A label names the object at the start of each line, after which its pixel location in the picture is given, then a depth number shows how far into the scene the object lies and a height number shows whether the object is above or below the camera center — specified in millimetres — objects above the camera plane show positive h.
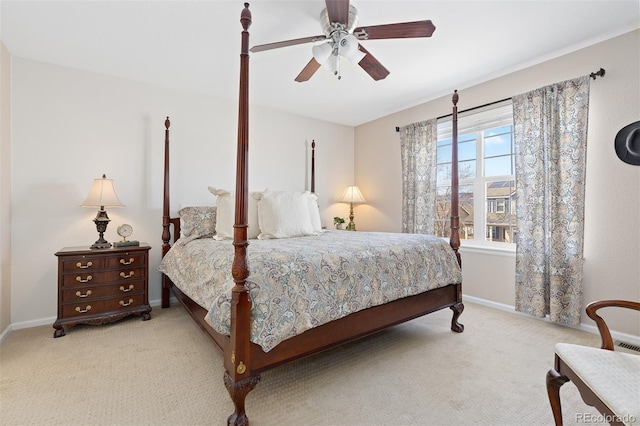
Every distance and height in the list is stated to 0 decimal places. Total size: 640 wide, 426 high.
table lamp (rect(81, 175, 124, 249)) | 2732 +88
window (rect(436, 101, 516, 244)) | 3301 +475
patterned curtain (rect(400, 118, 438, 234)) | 3854 +528
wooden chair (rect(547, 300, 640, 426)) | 1019 -631
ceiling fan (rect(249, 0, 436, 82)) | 1847 +1202
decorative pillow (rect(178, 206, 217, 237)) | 2979 -97
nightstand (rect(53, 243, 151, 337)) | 2553 -689
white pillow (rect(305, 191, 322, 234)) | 3350 -12
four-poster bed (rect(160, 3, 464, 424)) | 1468 -563
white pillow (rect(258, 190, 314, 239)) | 2920 -35
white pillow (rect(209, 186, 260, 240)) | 2848 -31
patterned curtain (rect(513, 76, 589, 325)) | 2635 +176
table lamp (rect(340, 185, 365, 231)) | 4777 +267
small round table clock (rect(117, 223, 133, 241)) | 2965 -198
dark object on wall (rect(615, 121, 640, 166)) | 2363 +601
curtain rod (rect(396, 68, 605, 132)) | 2537 +1251
